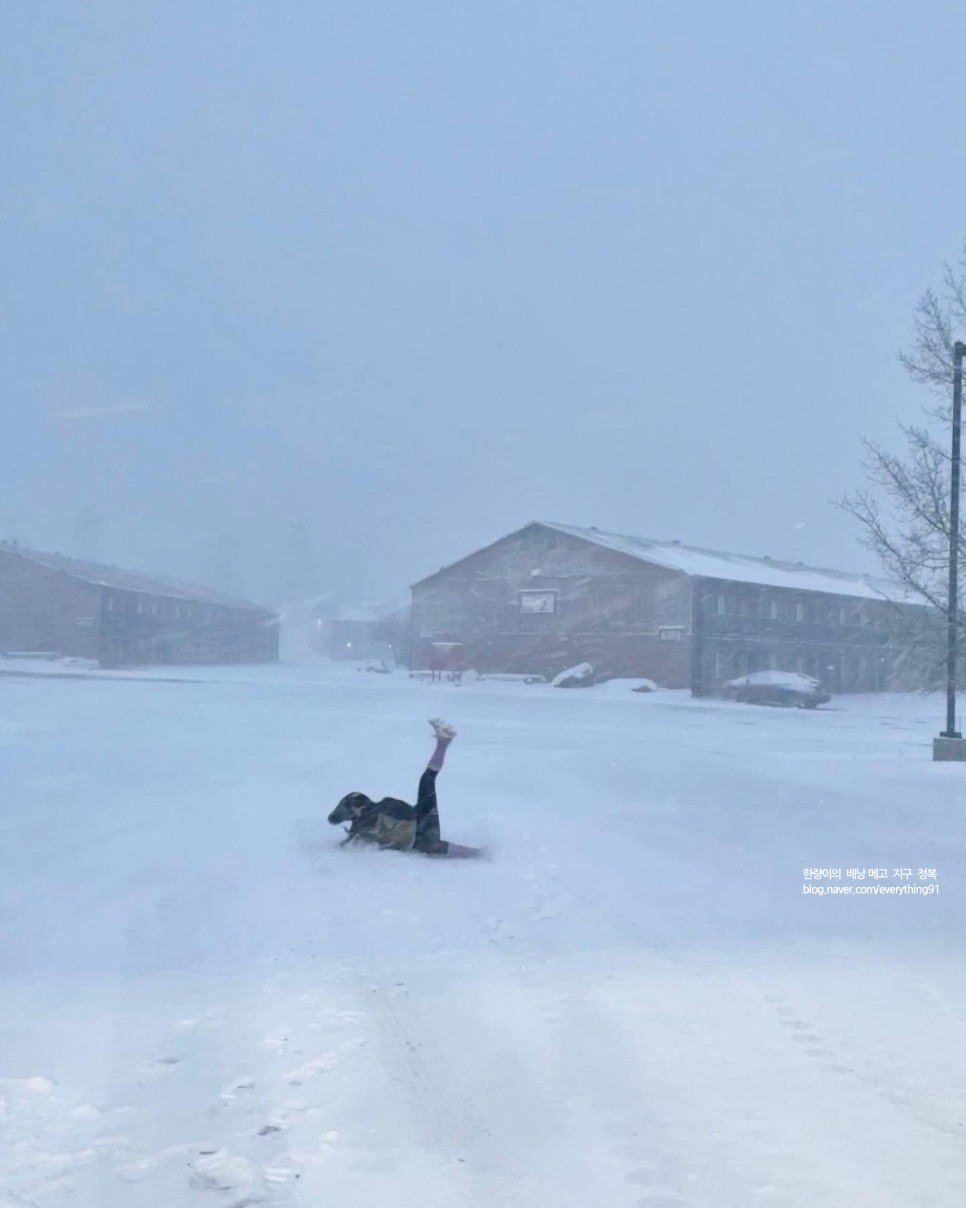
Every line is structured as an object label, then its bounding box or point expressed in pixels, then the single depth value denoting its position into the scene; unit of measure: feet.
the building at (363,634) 345.08
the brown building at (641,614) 183.83
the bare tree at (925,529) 72.54
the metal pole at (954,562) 69.21
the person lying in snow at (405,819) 38.32
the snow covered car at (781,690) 162.30
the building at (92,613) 239.30
